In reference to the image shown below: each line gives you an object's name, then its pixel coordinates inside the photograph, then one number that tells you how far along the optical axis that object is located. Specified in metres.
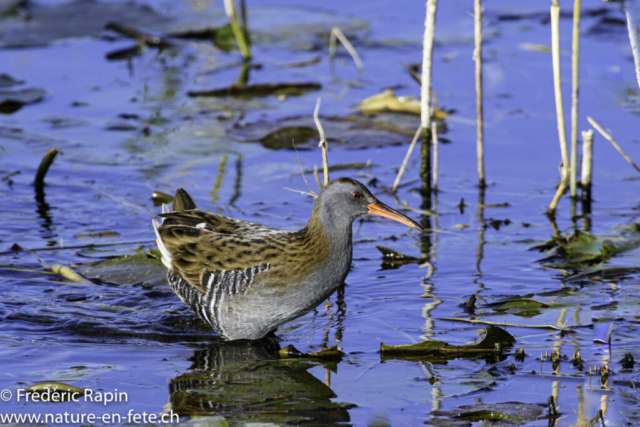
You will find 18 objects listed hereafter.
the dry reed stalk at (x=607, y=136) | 12.94
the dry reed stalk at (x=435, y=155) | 13.70
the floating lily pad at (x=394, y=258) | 11.82
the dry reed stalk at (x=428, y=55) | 13.16
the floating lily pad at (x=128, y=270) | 11.20
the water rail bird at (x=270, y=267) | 9.56
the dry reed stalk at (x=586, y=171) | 13.52
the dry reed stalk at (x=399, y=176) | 13.53
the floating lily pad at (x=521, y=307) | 9.99
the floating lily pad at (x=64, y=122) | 17.33
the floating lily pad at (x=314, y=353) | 9.03
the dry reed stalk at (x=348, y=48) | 19.47
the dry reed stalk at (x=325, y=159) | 11.37
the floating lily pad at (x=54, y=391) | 8.02
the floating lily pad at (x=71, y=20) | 22.95
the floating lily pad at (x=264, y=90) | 18.92
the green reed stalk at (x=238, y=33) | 19.84
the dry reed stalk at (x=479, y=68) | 13.34
